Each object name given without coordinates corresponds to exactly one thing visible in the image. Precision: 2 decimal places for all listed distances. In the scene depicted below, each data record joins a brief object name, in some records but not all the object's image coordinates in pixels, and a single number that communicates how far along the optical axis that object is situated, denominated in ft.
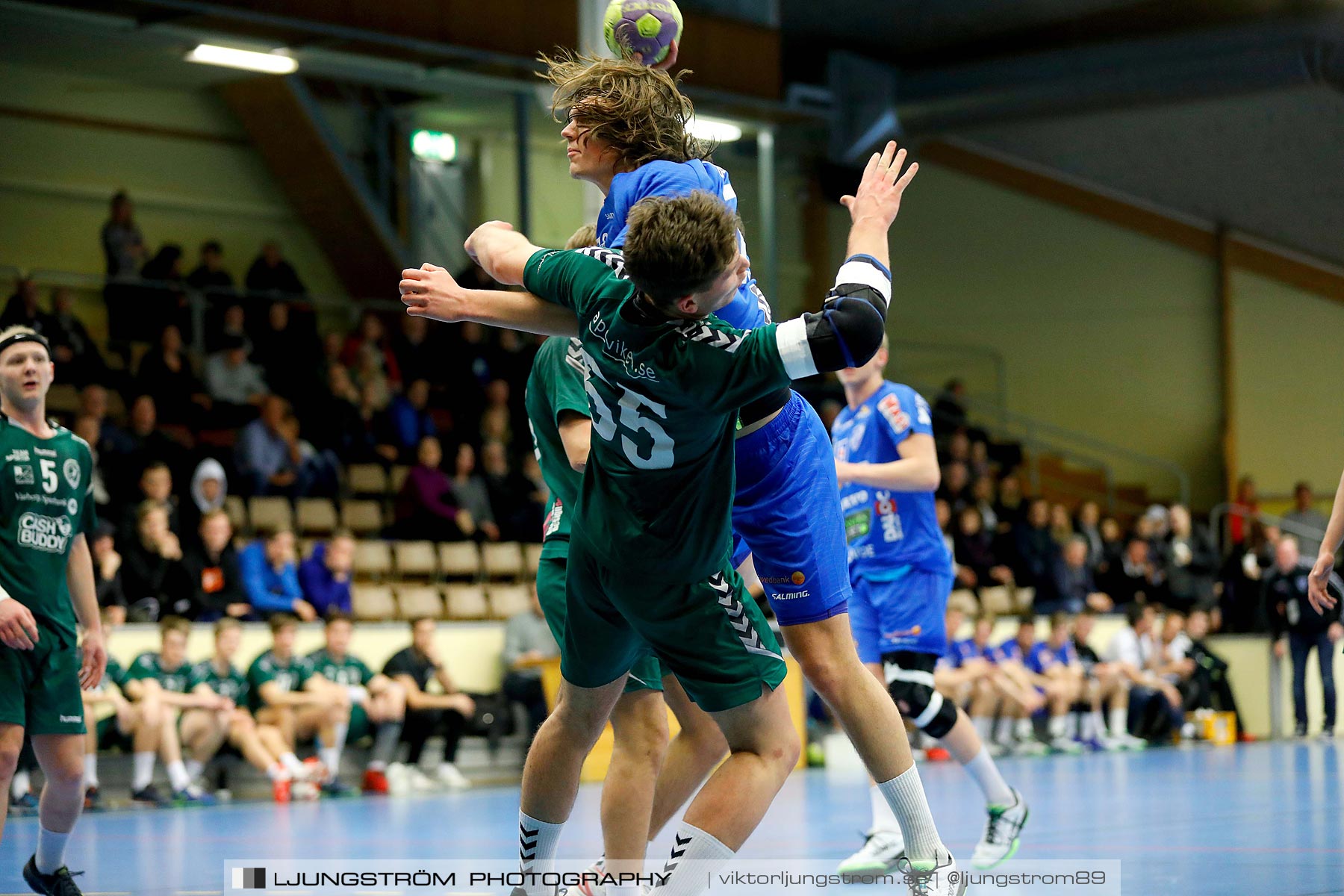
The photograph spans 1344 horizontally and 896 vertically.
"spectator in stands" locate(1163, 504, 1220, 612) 64.08
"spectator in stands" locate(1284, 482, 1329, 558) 72.18
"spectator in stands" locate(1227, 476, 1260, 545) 77.30
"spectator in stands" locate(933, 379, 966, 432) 73.53
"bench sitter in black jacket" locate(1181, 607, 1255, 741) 59.16
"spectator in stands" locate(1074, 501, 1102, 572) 64.80
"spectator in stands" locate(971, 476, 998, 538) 62.49
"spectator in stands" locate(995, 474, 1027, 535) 63.21
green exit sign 66.59
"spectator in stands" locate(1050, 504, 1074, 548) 65.67
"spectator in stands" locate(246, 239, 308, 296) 58.44
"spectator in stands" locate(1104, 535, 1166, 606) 63.67
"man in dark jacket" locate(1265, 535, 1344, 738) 57.93
